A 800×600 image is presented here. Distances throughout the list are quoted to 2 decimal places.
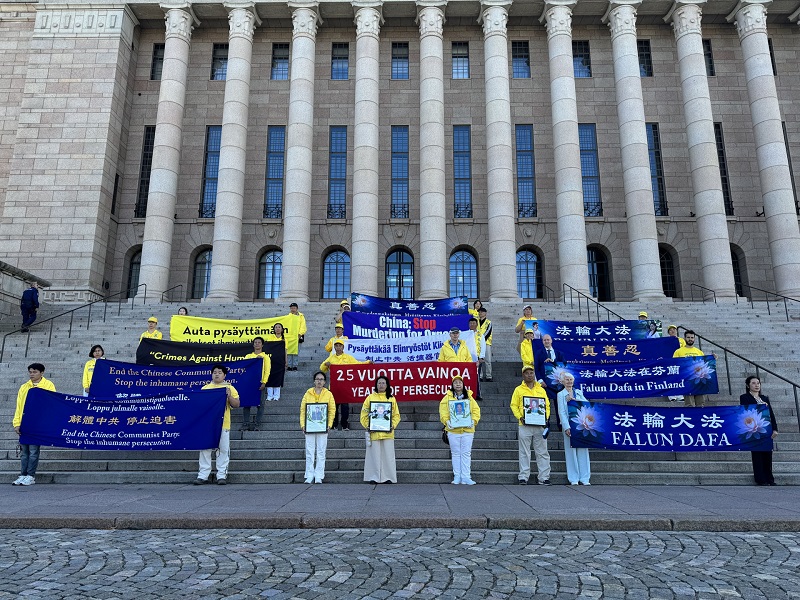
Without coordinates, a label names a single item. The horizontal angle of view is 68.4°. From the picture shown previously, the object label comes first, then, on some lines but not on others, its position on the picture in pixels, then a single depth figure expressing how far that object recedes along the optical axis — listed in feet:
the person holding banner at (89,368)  44.45
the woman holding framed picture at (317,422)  35.96
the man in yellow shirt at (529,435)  35.86
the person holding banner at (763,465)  35.83
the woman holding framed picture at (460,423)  35.55
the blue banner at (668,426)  37.40
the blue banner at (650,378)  44.88
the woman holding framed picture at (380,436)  35.60
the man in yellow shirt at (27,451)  35.94
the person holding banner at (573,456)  36.04
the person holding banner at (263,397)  43.29
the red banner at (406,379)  43.62
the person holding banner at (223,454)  35.68
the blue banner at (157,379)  44.09
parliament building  95.30
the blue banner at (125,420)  37.47
